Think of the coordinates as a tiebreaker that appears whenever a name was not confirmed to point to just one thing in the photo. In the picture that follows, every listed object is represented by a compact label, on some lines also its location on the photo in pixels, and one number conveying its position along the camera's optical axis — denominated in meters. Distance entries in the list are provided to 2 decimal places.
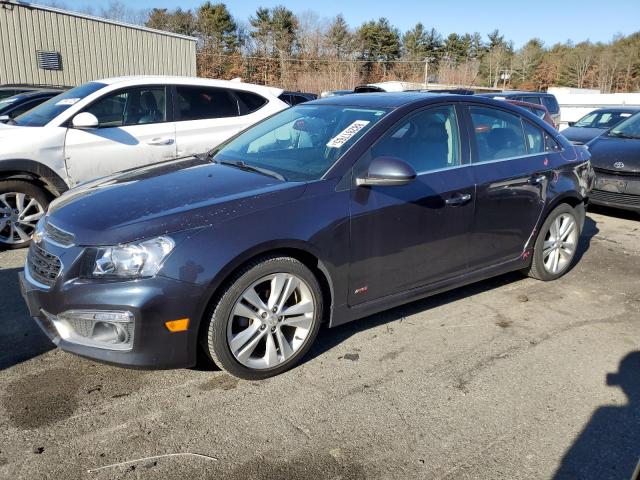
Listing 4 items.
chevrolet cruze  2.75
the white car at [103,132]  5.42
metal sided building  18.69
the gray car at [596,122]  11.81
